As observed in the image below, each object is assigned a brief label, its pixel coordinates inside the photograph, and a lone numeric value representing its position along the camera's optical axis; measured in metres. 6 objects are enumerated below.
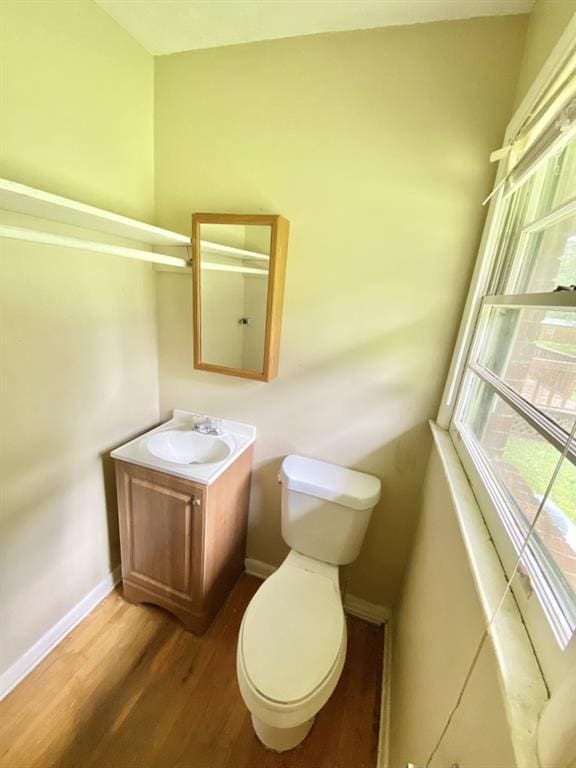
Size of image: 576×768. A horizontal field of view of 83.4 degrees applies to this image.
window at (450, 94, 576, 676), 0.58
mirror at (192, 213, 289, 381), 1.37
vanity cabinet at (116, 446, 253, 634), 1.38
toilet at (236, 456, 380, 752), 1.01
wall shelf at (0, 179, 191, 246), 0.81
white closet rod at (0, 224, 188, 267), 0.89
